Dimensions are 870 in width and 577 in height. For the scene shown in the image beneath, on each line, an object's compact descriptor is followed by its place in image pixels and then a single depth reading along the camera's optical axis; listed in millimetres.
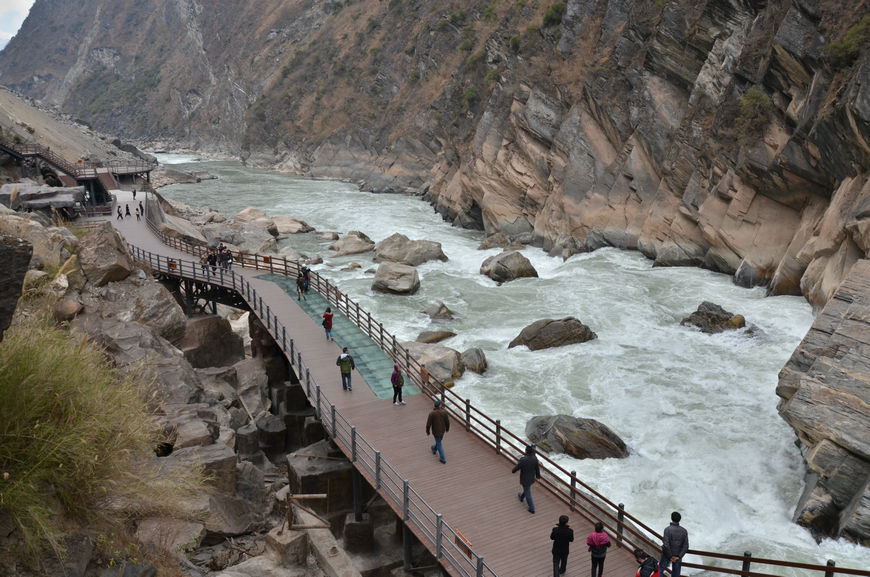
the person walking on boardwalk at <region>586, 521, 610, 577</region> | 9891
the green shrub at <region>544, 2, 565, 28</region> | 52531
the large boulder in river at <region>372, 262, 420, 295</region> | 33656
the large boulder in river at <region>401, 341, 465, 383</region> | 22516
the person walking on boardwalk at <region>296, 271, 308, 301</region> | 25938
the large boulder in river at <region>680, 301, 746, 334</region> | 25750
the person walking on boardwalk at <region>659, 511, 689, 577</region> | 9820
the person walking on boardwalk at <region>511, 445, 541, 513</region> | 11992
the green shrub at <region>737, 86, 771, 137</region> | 31859
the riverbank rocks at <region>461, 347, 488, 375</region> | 23500
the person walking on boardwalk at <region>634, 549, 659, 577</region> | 9448
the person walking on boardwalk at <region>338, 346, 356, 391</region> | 16922
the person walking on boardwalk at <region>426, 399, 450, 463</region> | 13750
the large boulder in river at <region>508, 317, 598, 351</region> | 25531
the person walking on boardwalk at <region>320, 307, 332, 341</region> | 21188
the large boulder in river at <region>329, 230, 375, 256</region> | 44781
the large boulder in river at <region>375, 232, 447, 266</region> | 40625
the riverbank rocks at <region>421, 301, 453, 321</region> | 29672
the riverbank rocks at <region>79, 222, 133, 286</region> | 23672
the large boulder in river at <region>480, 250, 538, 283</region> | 36344
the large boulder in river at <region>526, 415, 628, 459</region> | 17672
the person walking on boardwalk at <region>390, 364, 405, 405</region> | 16203
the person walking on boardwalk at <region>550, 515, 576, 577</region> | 9923
